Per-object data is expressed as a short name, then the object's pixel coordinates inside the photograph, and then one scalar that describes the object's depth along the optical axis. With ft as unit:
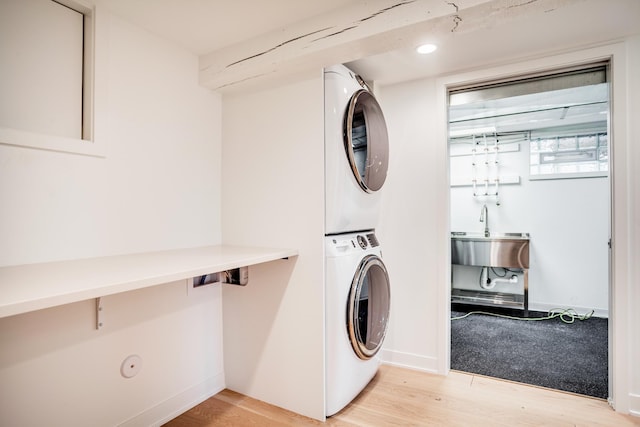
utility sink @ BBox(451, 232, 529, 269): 11.68
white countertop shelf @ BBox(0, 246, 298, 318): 2.70
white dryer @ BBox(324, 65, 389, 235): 5.70
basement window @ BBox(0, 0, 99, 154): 4.11
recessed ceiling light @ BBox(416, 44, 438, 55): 6.11
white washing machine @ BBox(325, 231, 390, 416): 5.72
